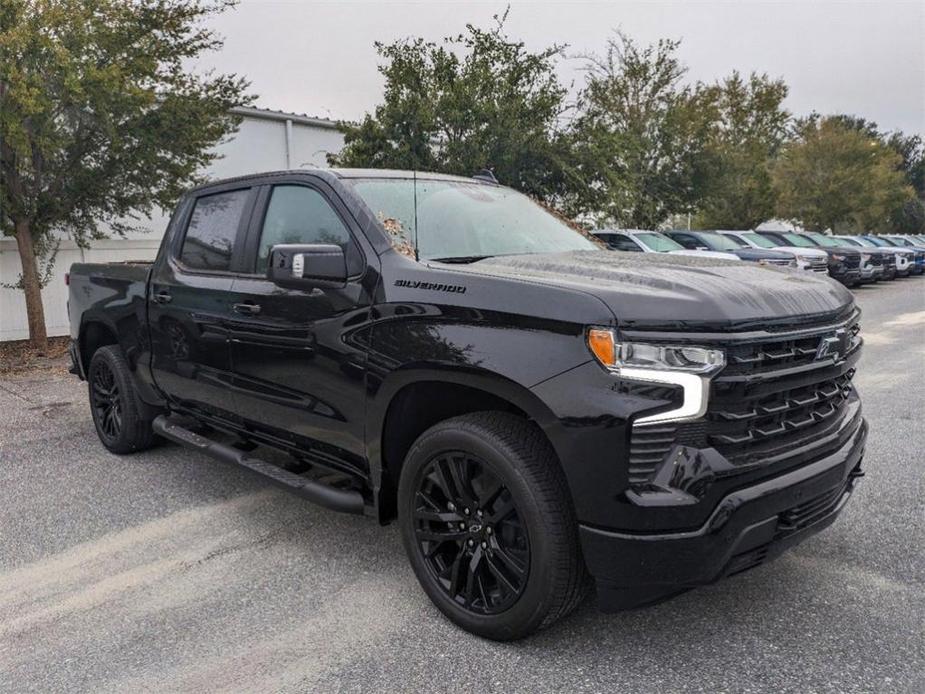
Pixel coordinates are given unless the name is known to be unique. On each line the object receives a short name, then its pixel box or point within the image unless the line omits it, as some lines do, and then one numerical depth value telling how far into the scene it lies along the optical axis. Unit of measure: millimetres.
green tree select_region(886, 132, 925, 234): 70875
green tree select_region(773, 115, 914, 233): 32656
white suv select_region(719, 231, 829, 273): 17453
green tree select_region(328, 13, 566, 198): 12258
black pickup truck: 2332
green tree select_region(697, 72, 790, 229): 25391
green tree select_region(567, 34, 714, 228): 22453
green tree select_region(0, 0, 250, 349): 7977
